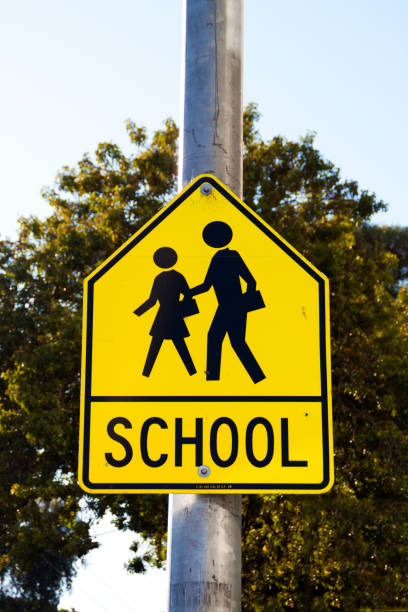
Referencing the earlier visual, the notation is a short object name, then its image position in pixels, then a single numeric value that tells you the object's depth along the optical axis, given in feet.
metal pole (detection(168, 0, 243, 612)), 14.06
